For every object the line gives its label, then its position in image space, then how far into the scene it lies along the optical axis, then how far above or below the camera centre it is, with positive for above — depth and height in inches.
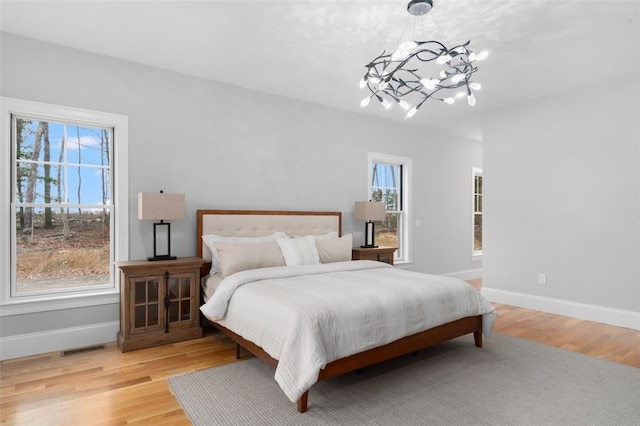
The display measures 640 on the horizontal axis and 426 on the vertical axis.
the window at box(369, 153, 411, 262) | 234.8 +7.9
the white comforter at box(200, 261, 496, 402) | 88.7 -28.0
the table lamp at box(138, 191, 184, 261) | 136.0 +0.9
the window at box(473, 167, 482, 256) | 285.0 +0.7
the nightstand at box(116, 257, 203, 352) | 130.4 -33.4
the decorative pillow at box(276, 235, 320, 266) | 153.3 -16.5
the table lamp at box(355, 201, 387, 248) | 202.2 +0.0
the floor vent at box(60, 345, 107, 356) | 128.5 -49.1
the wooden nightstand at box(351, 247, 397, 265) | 196.5 -22.8
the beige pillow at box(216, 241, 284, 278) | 138.3 -17.2
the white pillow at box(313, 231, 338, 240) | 181.0 -12.2
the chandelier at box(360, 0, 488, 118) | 92.4 +40.3
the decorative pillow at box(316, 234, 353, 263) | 167.5 -17.3
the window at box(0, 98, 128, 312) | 127.4 +4.7
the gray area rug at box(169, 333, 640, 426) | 87.3 -48.8
